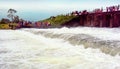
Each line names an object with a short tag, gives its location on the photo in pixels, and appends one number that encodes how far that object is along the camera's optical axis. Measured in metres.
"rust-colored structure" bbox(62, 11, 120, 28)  22.81
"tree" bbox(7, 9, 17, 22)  46.79
